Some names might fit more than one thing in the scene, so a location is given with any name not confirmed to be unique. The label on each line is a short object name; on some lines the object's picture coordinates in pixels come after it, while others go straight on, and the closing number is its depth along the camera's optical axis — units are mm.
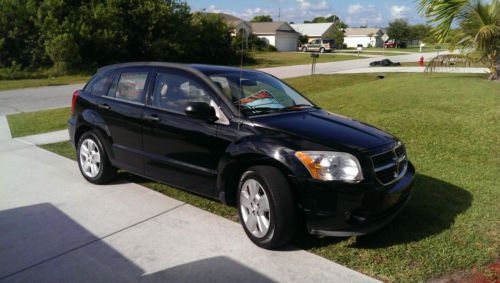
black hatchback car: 3410
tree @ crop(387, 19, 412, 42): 90000
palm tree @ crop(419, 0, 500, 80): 12797
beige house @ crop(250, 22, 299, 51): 67875
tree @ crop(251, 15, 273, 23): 94812
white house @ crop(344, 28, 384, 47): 98875
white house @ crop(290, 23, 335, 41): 87250
